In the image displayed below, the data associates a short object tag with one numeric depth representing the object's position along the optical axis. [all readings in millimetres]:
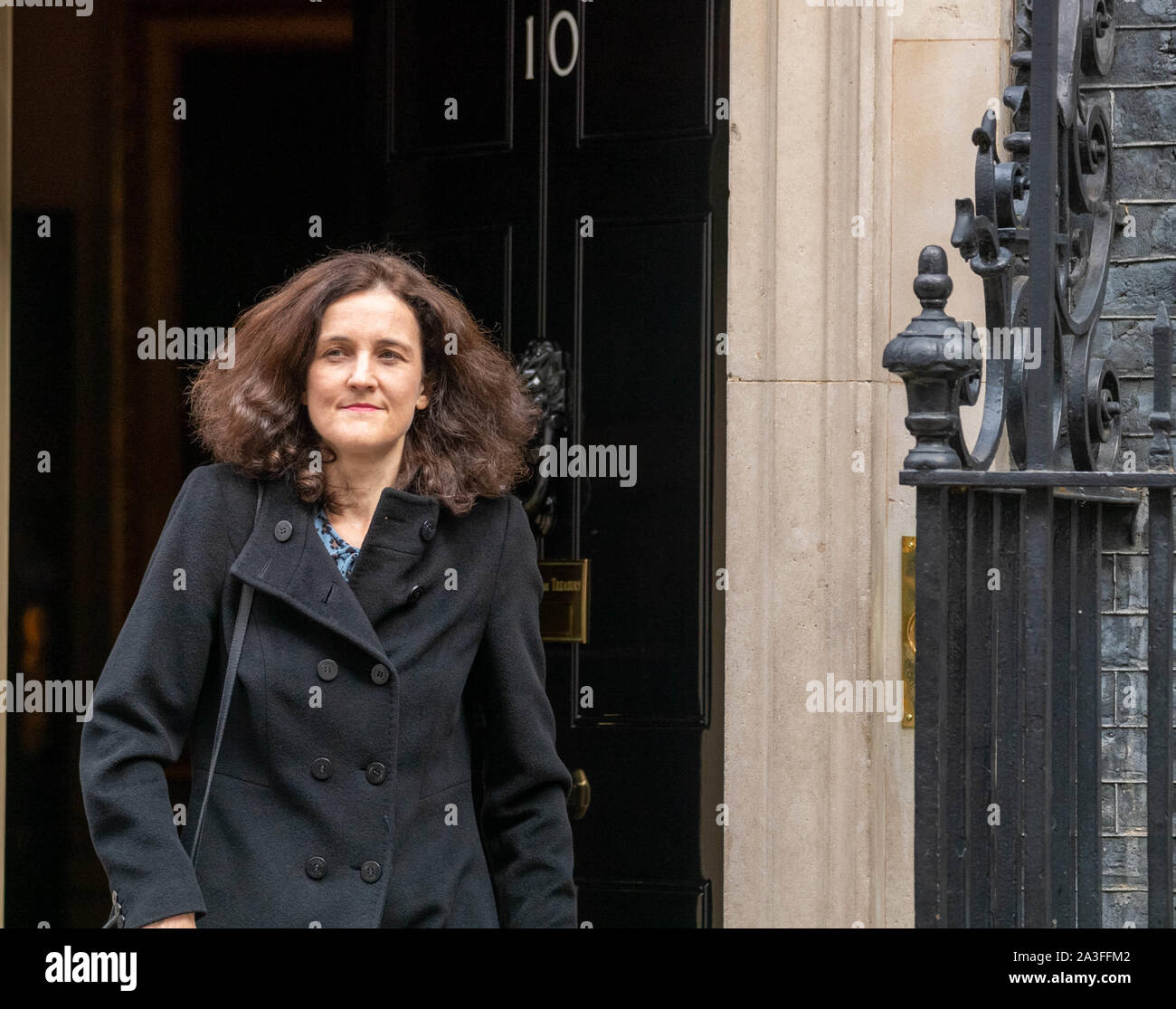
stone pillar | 7613
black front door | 8180
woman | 4566
